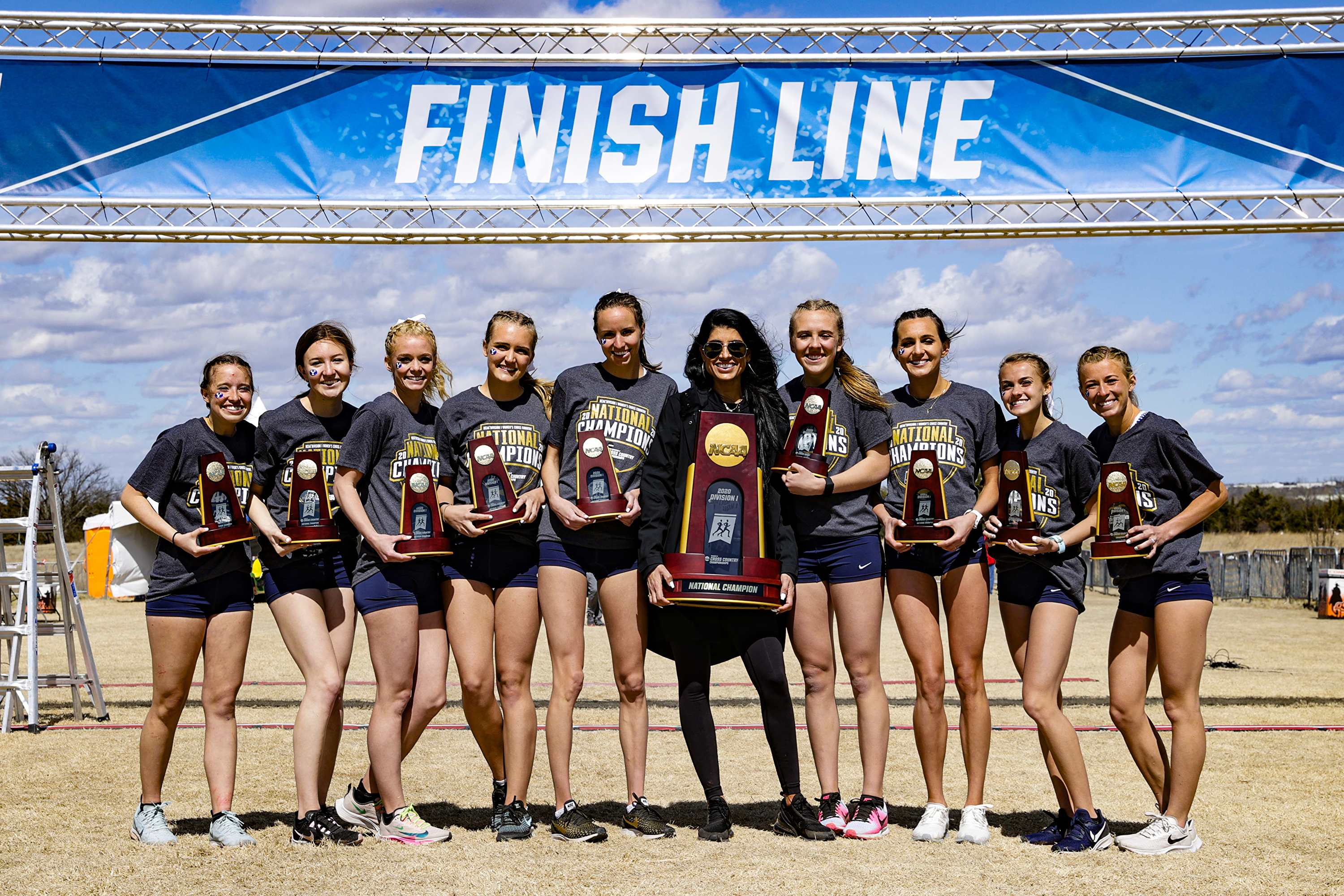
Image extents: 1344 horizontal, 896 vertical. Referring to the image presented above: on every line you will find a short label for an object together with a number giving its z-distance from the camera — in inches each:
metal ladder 322.0
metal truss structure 282.5
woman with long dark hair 180.1
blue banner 285.6
